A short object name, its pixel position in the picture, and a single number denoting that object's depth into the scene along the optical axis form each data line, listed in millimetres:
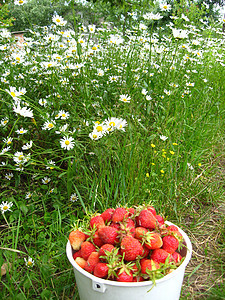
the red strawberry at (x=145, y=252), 973
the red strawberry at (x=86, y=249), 998
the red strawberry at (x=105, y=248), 946
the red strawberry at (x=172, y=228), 1068
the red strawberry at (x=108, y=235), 980
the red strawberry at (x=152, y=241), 955
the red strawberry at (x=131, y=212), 1107
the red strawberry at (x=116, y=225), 1027
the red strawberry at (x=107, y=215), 1116
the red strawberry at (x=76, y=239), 1047
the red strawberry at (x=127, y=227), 991
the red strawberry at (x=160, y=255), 941
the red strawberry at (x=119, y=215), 1053
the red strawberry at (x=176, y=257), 994
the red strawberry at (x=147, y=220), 1018
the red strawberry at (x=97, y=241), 1028
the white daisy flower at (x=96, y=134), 1473
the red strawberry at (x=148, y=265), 880
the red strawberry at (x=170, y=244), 995
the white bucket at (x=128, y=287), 876
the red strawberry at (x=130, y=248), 923
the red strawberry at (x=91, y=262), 955
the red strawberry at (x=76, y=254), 1031
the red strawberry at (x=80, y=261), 984
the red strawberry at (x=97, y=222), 1058
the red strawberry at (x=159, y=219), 1095
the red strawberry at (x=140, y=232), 979
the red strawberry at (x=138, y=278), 906
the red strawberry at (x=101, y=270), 897
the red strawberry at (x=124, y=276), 881
